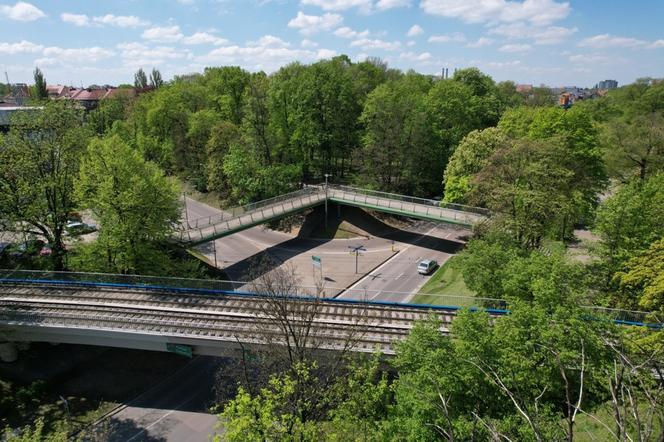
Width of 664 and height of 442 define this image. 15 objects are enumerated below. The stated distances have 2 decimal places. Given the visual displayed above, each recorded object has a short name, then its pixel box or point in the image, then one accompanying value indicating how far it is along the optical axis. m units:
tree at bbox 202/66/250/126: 60.53
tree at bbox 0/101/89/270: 26.62
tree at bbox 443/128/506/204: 37.94
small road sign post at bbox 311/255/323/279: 32.19
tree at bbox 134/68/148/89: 126.63
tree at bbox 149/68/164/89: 115.44
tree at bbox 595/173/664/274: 22.80
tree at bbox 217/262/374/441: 12.68
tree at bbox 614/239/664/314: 18.12
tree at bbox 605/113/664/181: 37.72
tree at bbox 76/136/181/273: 26.58
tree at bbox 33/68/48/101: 102.12
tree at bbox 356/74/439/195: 45.91
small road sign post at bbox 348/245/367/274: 39.29
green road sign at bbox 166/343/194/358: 21.28
